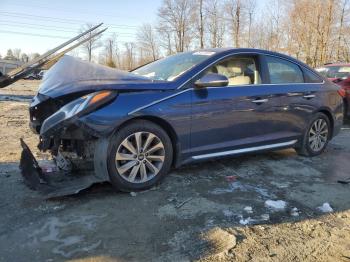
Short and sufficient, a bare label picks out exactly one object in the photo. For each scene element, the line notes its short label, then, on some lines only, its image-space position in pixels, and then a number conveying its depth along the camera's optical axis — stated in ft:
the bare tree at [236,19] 154.71
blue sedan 12.77
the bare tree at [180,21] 180.34
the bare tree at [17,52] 367.88
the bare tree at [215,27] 162.30
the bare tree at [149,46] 209.58
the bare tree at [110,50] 261.20
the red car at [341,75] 31.01
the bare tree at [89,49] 236.71
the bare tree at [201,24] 172.77
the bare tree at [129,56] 239.52
